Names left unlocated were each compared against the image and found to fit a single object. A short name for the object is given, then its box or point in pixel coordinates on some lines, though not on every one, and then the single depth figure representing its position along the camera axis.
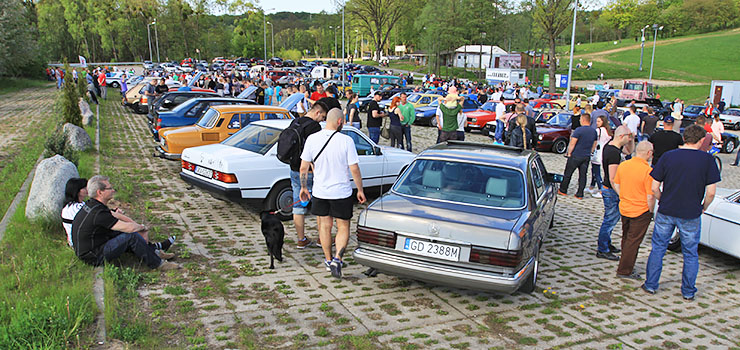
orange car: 10.18
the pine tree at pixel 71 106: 13.48
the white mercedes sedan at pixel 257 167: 7.20
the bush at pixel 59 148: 8.28
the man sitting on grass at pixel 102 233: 5.00
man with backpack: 6.10
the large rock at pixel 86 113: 16.60
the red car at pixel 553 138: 16.78
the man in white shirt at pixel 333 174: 5.30
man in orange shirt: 5.68
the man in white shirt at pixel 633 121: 13.64
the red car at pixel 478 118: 21.00
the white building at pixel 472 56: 76.38
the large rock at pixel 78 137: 11.85
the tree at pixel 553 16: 44.78
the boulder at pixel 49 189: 6.34
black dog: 5.59
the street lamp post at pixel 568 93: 25.69
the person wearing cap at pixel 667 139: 8.86
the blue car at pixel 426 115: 22.72
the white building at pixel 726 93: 39.39
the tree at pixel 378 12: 84.50
